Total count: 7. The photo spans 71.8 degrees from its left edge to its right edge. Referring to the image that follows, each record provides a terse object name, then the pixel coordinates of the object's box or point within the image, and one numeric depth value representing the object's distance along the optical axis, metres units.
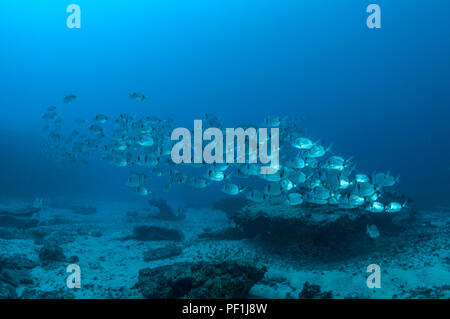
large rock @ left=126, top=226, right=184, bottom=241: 12.22
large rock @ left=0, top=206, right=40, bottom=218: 14.52
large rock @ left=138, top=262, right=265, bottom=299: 5.31
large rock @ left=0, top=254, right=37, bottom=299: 6.22
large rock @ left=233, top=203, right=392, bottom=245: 8.39
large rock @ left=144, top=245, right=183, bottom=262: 9.30
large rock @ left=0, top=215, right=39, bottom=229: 13.90
